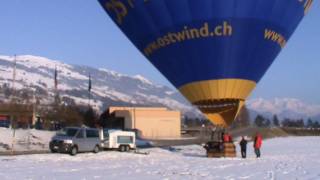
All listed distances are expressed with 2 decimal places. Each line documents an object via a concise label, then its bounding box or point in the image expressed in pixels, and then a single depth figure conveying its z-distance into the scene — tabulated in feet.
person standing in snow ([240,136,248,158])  105.18
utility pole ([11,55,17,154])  230.31
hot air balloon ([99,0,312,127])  89.04
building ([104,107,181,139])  331.86
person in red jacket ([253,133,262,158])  106.69
